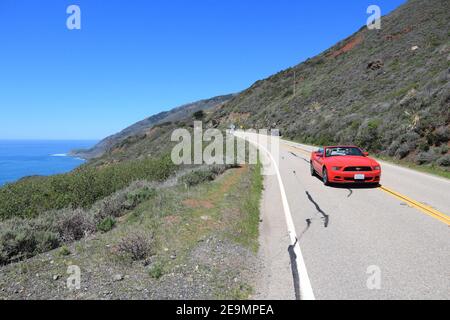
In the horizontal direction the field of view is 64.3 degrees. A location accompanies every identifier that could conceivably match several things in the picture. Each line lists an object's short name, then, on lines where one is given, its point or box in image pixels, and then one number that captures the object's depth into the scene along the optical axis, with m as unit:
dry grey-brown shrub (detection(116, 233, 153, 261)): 5.78
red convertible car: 11.97
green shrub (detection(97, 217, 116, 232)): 7.96
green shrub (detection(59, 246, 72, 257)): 6.15
